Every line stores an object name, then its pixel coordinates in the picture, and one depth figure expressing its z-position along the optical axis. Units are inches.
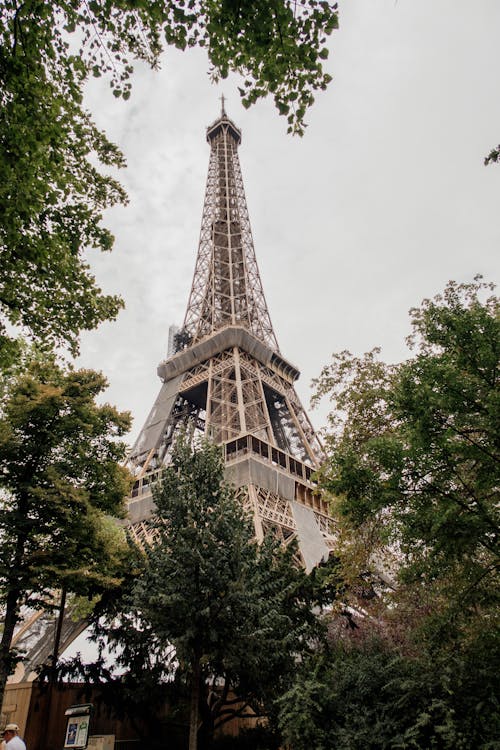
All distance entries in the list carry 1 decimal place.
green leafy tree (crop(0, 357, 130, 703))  537.3
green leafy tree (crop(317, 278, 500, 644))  384.5
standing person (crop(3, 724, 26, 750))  313.4
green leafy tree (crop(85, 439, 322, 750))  454.0
